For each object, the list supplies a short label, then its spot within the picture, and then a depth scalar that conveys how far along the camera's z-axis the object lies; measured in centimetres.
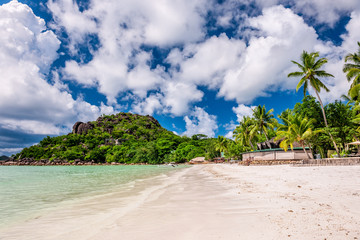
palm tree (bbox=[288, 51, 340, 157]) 2532
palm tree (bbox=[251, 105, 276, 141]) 3662
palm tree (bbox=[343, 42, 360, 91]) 2176
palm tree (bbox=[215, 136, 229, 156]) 5919
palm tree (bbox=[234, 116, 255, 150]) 4052
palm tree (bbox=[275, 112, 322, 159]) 2251
